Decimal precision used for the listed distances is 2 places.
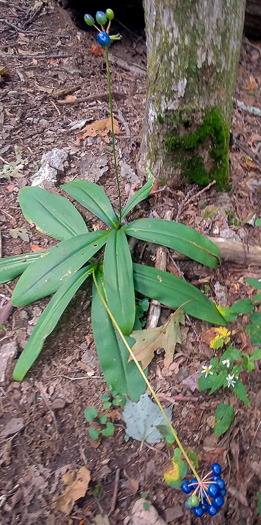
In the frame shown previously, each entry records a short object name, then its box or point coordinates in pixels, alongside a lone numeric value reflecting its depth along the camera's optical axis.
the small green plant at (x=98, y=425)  0.73
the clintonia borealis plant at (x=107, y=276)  0.78
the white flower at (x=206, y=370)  0.75
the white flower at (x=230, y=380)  0.73
